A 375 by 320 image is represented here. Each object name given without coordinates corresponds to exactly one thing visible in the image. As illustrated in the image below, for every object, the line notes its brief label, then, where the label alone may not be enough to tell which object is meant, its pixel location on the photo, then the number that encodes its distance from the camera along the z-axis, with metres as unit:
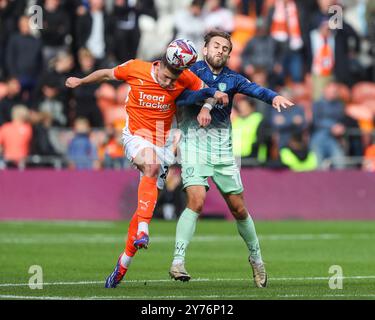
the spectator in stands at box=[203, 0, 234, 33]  27.00
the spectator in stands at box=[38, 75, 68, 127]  26.06
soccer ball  12.61
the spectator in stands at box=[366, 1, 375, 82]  28.53
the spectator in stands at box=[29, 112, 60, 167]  25.33
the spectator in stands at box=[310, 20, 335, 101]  27.34
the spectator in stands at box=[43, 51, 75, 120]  26.06
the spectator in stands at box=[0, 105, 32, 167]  25.19
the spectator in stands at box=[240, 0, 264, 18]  28.30
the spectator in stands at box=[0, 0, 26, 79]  26.78
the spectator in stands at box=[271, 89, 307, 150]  25.59
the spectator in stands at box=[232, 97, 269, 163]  25.08
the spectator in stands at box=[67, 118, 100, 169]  25.23
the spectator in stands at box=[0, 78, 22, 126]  25.61
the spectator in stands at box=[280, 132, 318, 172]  25.50
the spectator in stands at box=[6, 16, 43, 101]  26.17
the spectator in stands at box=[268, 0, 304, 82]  27.22
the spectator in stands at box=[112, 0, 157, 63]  26.89
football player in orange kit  12.77
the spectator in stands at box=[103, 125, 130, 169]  25.61
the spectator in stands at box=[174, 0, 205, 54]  26.84
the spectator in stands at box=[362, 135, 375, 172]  26.30
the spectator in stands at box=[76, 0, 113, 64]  26.52
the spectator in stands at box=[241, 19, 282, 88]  26.84
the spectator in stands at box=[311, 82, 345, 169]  26.12
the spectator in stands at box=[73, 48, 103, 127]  25.81
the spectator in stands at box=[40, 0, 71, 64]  26.44
